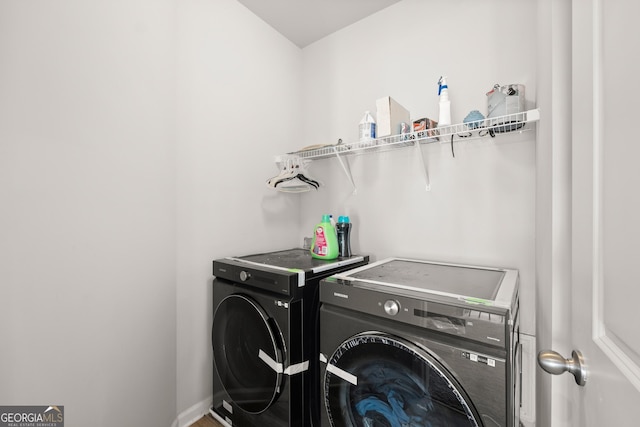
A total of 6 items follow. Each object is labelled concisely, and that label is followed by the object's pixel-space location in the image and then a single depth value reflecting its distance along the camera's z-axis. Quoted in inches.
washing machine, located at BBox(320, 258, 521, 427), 35.0
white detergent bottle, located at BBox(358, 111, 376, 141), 70.1
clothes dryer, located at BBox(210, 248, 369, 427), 53.5
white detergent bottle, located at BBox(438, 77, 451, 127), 62.1
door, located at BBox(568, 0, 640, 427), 16.1
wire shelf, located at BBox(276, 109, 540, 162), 52.0
